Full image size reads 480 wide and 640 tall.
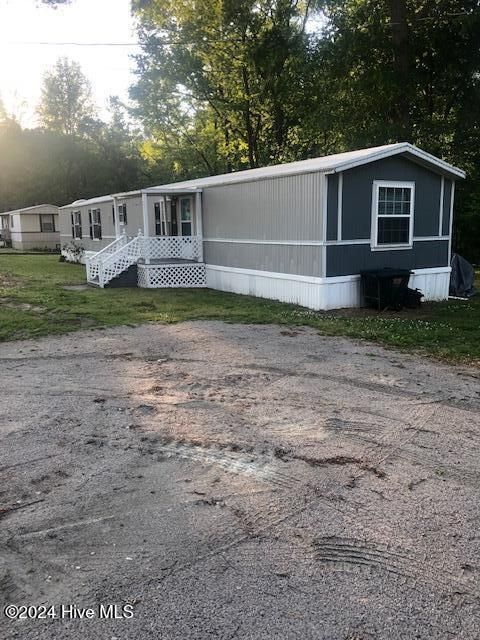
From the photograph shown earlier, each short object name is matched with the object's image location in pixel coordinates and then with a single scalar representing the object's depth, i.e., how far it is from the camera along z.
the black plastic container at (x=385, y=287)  11.38
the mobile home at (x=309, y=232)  11.23
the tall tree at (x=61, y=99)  58.22
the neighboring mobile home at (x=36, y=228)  34.00
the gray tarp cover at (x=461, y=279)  14.27
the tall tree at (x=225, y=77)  23.14
